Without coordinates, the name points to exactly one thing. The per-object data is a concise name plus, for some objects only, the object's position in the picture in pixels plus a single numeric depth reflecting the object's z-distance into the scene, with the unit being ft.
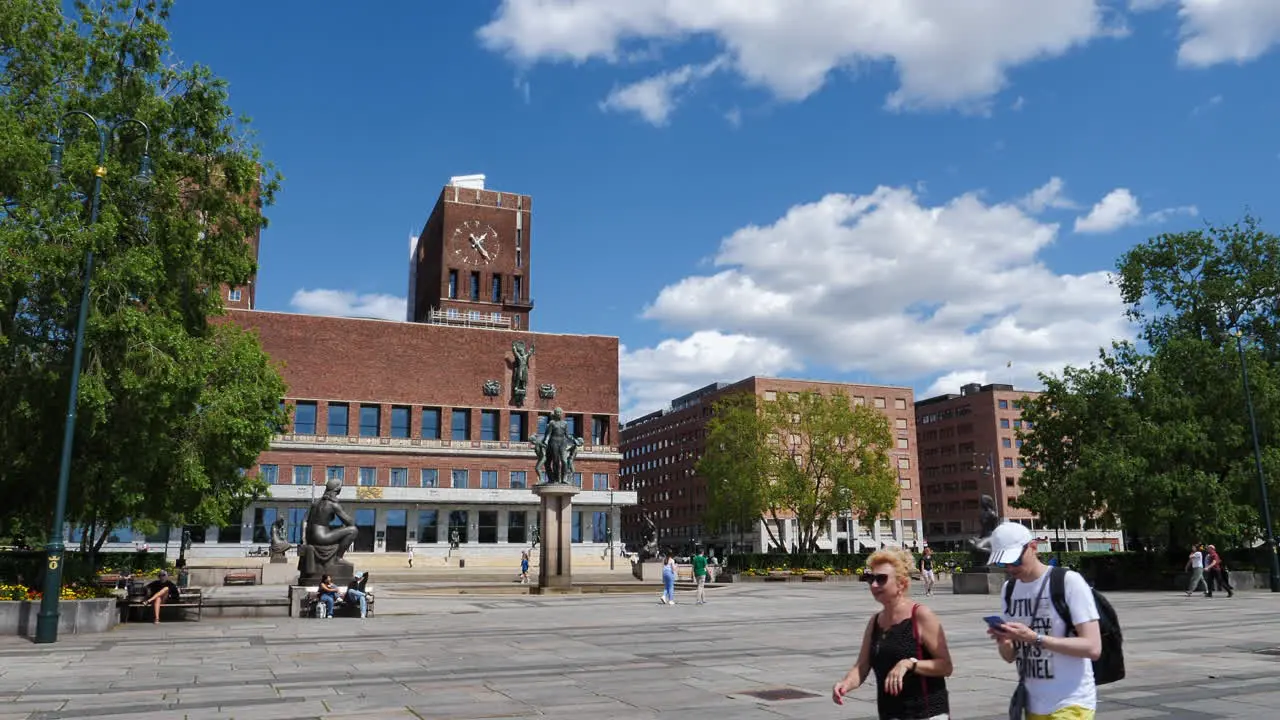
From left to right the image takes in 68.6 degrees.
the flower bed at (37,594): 61.19
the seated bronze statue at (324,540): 80.89
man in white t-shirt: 15.03
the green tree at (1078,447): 119.55
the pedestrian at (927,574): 110.42
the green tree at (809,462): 197.98
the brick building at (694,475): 372.17
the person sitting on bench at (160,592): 72.33
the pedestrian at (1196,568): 99.19
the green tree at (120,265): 66.08
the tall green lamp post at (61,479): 55.01
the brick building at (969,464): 403.54
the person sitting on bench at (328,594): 76.23
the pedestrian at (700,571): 96.68
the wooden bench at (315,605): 77.36
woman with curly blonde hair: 15.88
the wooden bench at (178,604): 73.26
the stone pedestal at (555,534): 109.40
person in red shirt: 98.83
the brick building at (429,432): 255.09
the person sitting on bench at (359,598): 77.30
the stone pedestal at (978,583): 108.99
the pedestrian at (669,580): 93.50
